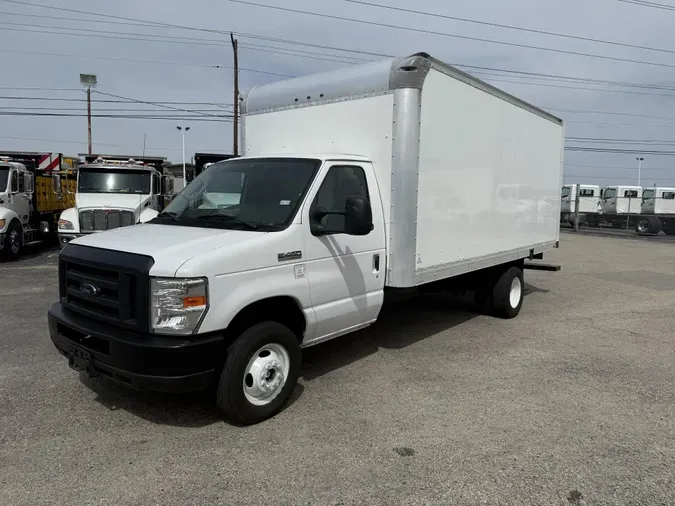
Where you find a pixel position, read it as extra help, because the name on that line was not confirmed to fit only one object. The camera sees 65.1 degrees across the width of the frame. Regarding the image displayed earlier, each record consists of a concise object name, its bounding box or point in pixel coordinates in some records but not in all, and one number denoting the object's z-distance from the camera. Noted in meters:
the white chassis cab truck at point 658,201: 30.12
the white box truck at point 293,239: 3.70
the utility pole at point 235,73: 27.83
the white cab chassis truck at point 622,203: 30.06
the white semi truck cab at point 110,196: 12.58
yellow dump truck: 13.16
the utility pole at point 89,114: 37.84
